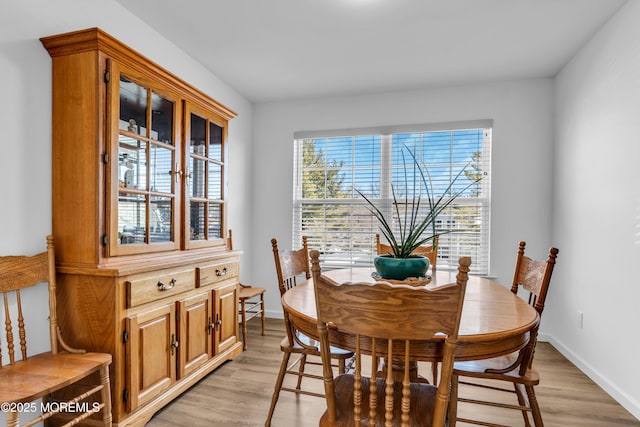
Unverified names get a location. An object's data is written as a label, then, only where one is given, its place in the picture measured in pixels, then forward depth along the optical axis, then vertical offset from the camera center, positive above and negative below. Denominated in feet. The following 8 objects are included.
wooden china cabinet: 5.94 -0.25
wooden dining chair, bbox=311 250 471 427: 3.45 -1.14
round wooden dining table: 4.05 -1.42
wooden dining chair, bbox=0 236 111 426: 4.83 -2.29
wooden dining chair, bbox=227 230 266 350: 10.16 -2.56
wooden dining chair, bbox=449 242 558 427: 5.06 -2.33
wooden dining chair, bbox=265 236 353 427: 6.15 -2.34
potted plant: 12.01 +0.64
